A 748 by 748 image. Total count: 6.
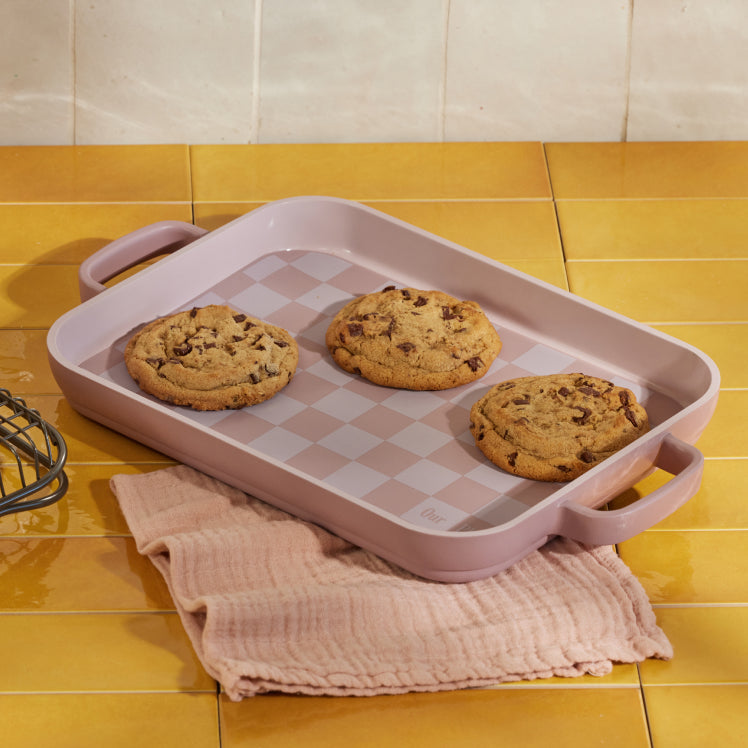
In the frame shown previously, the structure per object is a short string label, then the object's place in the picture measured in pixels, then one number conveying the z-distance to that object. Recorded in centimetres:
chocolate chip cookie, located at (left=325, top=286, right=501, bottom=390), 169
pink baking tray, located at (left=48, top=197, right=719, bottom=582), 158
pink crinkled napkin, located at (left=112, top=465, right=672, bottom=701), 152
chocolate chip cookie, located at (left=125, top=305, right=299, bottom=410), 167
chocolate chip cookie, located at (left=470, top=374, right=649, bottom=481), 162
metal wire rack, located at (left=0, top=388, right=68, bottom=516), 159
